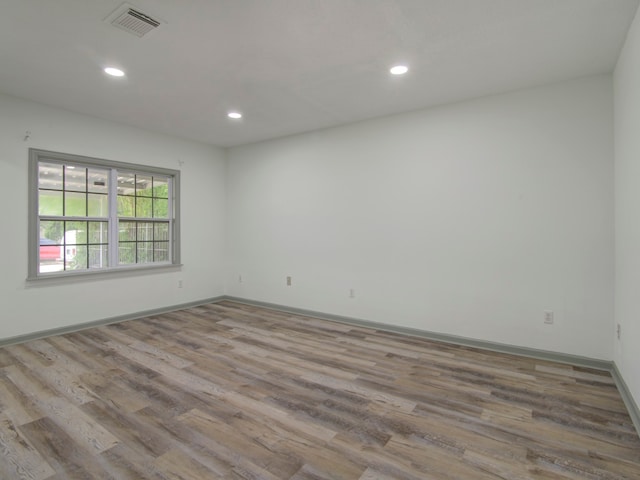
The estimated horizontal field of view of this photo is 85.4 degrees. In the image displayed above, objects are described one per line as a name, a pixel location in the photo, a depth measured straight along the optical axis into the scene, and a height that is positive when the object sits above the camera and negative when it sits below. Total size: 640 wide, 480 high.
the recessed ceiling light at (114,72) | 3.10 +1.56
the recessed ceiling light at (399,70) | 3.04 +1.54
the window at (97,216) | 4.16 +0.37
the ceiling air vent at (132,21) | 2.26 +1.52
